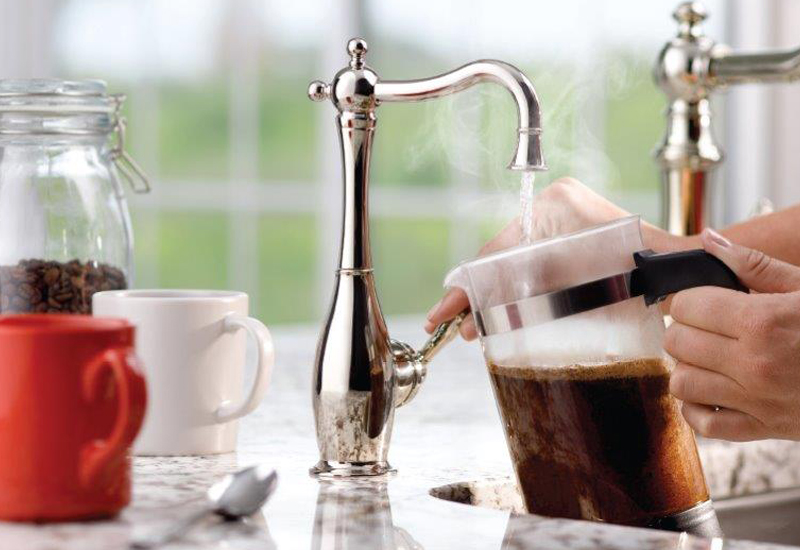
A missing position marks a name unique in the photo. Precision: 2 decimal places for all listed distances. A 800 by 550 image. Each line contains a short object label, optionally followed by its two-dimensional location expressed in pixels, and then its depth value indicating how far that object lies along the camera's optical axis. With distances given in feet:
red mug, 3.22
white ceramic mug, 3.75
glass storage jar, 4.02
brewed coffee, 3.58
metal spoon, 3.29
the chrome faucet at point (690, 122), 5.29
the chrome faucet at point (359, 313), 3.67
